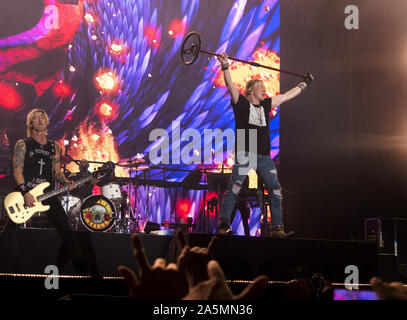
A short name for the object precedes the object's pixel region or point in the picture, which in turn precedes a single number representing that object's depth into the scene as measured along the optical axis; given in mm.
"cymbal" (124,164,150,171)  8867
